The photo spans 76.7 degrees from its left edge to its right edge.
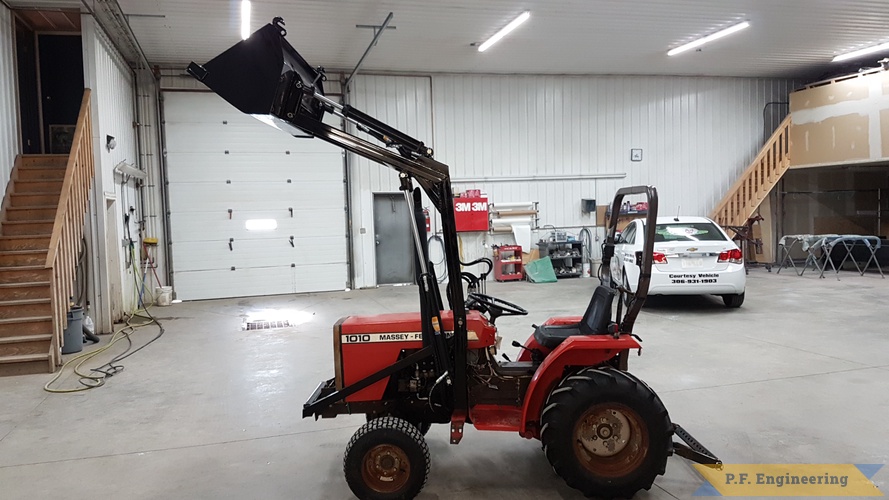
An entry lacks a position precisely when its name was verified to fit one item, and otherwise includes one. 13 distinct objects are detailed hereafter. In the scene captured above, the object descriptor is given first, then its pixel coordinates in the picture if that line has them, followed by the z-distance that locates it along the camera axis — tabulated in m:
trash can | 7.08
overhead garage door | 12.24
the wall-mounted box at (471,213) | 13.66
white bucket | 11.41
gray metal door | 13.55
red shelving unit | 13.73
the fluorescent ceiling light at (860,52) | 12.74
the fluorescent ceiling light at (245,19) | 8.83
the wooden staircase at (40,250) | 6.33
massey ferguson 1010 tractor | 2.92
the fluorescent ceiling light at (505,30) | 9.95
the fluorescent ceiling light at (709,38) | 10.90
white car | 8.47
